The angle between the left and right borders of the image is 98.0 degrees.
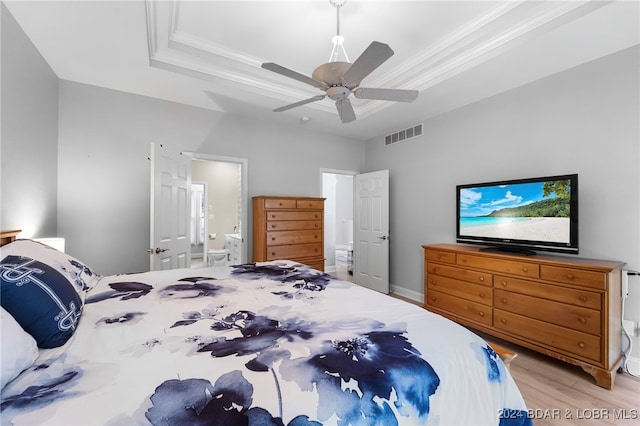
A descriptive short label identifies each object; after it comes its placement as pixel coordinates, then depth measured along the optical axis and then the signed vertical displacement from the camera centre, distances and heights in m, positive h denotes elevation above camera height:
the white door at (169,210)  2.88 +0.04
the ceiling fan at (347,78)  1.62 +0.92
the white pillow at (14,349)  0.76 -0.40
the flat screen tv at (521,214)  2.46 +0.01
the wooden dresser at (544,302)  2.10 -0.77
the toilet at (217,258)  5.94 -0.95
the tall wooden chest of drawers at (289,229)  3.82 -0.22
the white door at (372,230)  4.52 -0.27
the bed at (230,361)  0.73 -0.49
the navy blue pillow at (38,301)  0.99 -0.34
